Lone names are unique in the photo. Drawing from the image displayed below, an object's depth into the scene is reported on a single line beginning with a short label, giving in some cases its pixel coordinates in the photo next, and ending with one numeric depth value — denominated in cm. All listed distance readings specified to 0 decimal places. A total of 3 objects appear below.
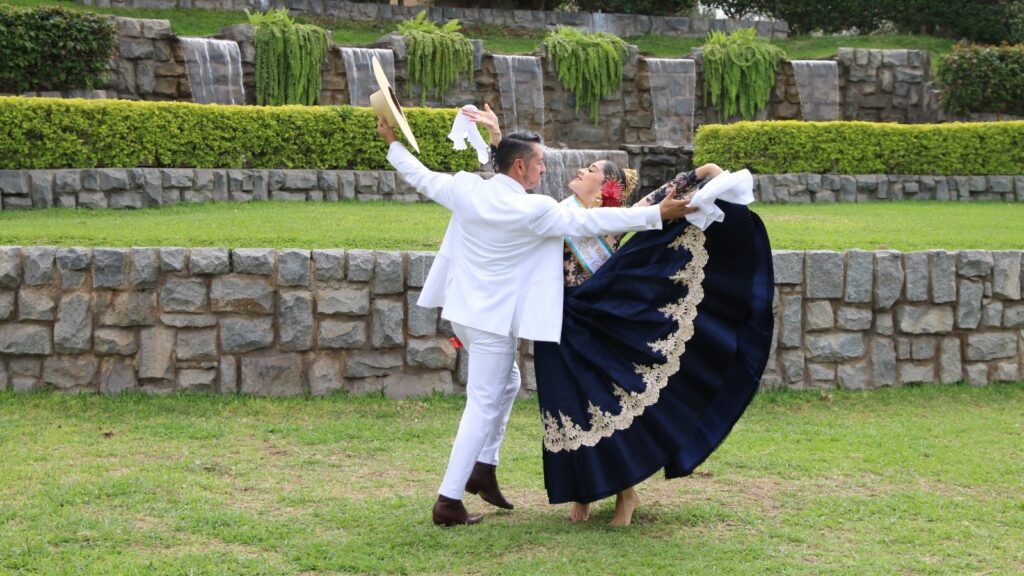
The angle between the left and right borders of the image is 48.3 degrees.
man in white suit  502
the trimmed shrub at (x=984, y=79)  1714
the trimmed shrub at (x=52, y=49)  1338
